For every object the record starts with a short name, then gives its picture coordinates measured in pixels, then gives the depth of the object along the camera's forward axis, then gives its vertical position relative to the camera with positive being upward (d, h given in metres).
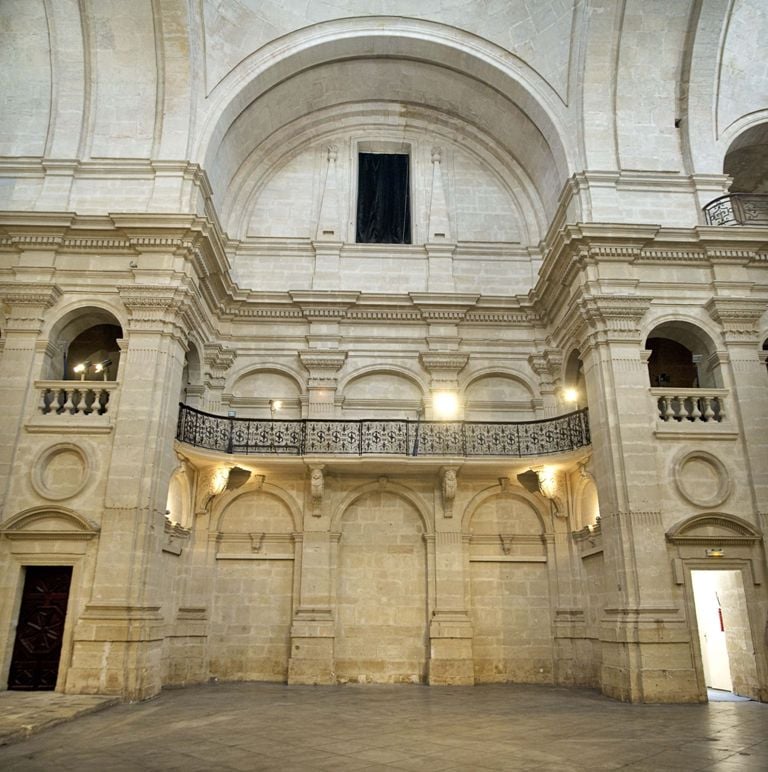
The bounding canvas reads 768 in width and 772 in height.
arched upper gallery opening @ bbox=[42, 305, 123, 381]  13.24 +5.52
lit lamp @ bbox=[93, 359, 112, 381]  13.61 +4.98
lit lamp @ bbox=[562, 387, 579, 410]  15.48 +4.93
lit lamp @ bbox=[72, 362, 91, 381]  13.00 +4.67
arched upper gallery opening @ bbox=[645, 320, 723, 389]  13.37 +5.44
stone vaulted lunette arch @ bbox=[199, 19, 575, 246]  15.97 +12.38
